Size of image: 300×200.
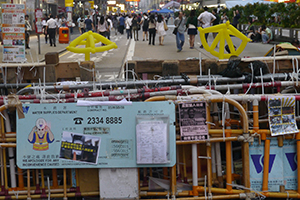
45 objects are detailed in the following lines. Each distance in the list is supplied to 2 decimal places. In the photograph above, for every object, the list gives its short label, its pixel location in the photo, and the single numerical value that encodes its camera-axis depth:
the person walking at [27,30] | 22.13
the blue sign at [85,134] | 4.02
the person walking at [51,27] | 23.78
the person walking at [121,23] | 32.59
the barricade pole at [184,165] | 4.26
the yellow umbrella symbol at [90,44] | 6.77
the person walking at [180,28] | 19.69
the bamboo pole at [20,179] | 4.21
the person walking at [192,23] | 20.02
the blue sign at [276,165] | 4.18
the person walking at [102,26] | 22.54
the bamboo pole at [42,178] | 4.17
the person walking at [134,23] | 28.64
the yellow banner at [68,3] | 41.24
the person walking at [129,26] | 29.40
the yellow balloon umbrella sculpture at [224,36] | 6.94
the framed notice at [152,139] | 3.98
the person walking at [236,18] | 31.42
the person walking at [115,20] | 42.69
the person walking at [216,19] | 21.91
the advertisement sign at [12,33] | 15.72
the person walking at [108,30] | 24.34
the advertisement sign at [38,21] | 20.92
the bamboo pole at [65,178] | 4.10
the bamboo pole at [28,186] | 4.12
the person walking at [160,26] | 23.99
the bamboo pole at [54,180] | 4.25
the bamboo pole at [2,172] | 4.20
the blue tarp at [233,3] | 38.16
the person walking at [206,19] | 20.33
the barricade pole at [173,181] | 4.08
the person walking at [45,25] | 26.18
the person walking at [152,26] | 23.30
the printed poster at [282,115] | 4.17
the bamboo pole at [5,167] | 4.17
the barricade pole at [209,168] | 4.09
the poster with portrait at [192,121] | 4.07
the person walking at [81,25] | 32.88
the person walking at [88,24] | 25.80
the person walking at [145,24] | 27.20
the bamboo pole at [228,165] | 4.11
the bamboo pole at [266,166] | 4.11
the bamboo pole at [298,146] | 4.16
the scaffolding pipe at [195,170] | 4.10
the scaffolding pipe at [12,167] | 4.21
